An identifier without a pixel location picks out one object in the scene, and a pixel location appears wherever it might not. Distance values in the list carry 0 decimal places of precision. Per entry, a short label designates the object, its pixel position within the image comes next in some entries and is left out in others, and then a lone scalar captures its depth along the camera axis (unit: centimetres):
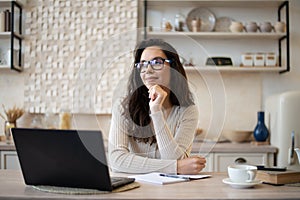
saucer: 158
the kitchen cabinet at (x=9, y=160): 360
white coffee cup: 161
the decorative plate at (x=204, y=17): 403
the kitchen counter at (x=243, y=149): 355
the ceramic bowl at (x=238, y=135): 386
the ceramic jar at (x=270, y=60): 391
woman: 197
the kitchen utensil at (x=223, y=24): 409
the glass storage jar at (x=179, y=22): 397
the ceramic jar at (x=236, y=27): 391
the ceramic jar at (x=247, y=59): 392
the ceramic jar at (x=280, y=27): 391
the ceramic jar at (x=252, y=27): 392
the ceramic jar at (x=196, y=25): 393
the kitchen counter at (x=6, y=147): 358
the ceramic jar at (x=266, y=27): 391
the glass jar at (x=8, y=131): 379
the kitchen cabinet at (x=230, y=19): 397
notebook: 168
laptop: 142
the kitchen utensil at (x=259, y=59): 391
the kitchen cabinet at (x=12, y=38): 389
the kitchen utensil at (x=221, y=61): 392
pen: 177
